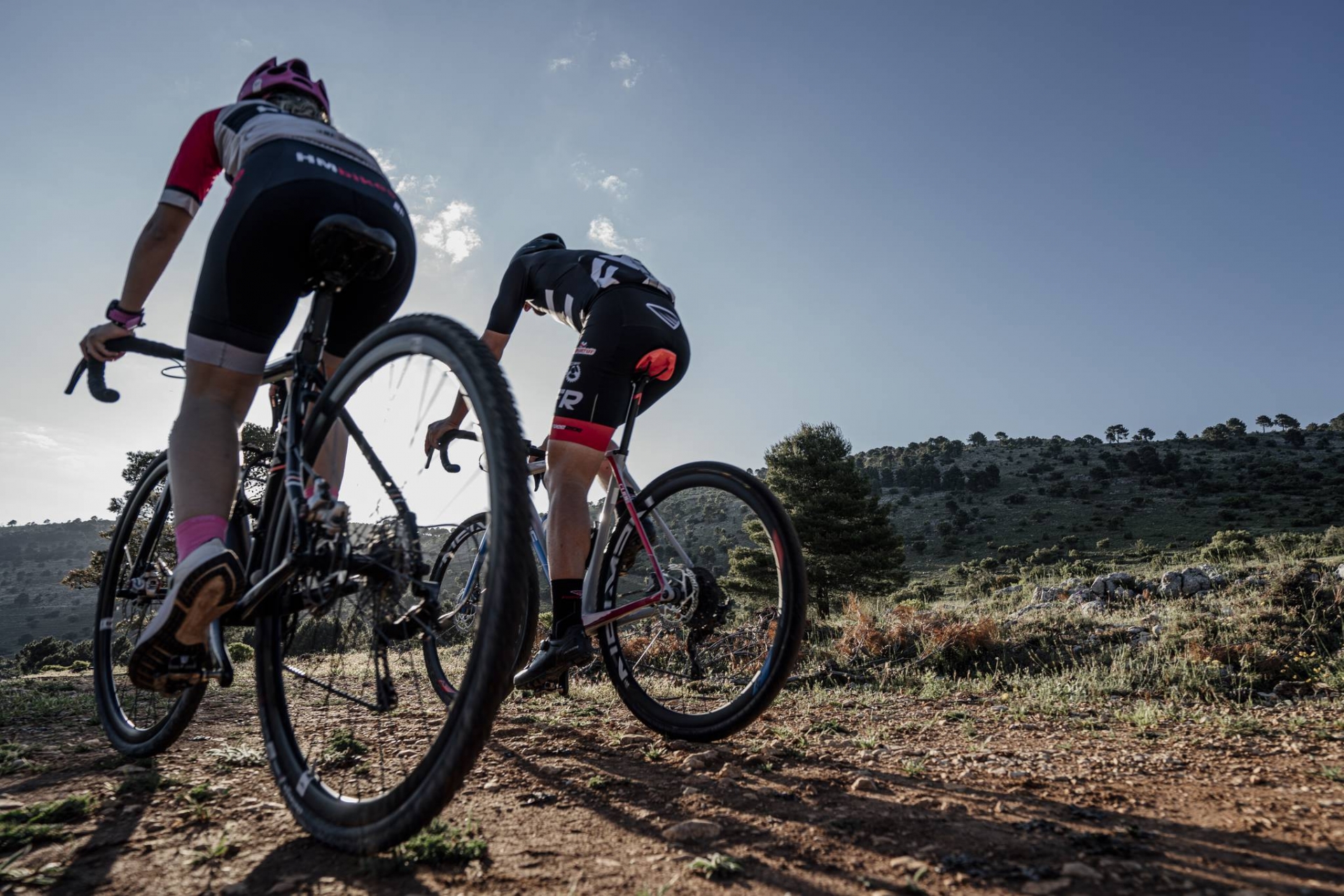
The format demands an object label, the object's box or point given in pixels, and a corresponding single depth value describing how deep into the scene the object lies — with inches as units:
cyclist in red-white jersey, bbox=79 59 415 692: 72.9
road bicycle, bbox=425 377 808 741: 101.3
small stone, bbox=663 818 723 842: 63.6
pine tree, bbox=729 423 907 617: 1141.1
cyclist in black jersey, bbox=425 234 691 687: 116.1
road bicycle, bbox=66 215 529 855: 53.7
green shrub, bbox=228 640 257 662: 415.0
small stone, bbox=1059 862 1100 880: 51.2
